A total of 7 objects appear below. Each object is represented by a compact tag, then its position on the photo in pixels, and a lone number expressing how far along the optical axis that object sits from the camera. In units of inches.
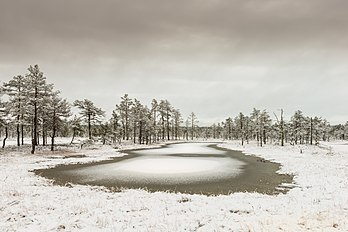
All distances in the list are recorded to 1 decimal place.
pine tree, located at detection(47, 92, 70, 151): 1865.3
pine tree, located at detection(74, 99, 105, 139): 2453.7
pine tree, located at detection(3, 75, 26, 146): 1838.1
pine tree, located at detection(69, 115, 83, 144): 2386.4
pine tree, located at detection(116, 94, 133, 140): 3312.0
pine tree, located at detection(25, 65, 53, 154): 1561.3
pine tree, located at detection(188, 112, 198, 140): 5296.8
